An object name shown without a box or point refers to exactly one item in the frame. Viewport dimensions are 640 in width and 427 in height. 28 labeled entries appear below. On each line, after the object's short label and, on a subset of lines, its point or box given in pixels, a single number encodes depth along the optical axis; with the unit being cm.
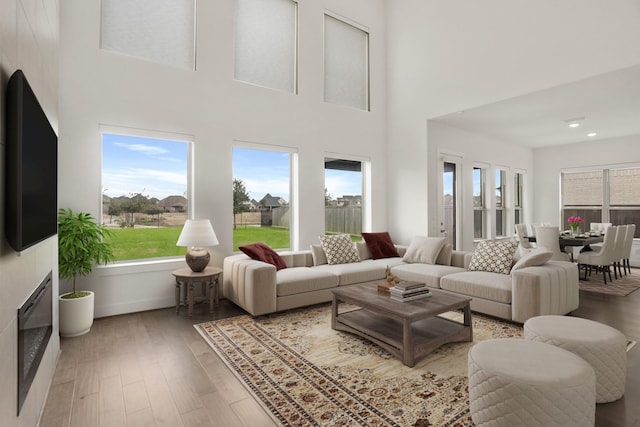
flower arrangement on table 624
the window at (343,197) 597
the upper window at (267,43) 502
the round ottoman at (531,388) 165
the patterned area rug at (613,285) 500
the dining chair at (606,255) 561
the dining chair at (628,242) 598
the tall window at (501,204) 784
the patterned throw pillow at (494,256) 414
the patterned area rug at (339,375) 205
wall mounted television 134
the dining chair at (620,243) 575
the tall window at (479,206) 729
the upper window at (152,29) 405
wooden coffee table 271
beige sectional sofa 345
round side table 389
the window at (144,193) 412
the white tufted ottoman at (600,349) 212
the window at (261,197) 500
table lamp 400
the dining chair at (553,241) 559
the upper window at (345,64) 602
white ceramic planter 325
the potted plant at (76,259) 326
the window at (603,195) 740
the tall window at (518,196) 838
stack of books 309
